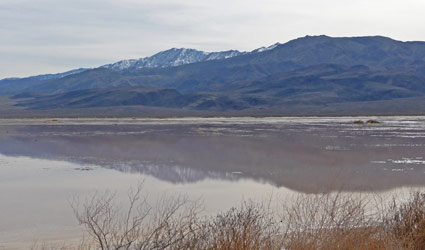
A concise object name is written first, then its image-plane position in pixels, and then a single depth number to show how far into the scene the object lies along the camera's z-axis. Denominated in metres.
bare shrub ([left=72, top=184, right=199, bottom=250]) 8.28
